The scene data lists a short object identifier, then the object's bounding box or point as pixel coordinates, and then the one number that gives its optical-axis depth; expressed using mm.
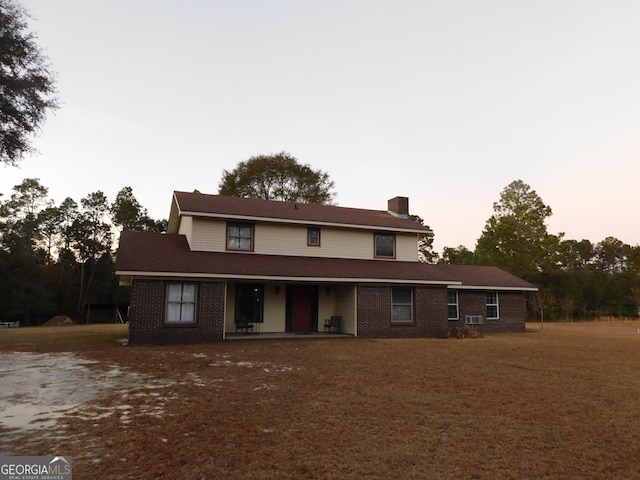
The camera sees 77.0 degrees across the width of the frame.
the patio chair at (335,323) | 18938
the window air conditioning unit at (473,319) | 22047
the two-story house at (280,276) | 15227
